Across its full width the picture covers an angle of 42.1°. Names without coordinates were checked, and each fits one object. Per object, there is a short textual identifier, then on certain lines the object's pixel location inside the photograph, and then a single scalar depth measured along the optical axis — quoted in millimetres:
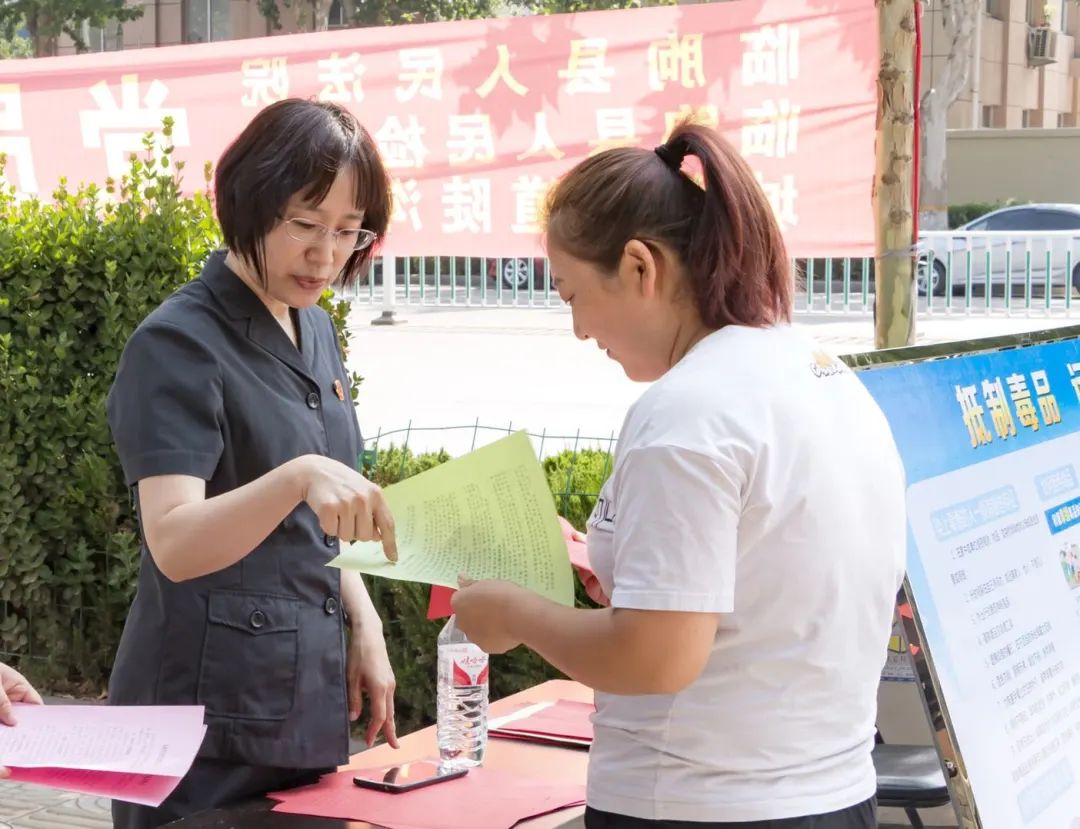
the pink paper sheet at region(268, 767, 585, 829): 1785
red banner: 3609
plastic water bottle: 2137
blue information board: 1753
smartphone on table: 1900
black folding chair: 2666
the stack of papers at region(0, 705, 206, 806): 1495
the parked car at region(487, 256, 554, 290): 18203
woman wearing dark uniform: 1762
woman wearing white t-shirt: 1273
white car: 16062
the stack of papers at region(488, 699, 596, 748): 2209
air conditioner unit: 30938
